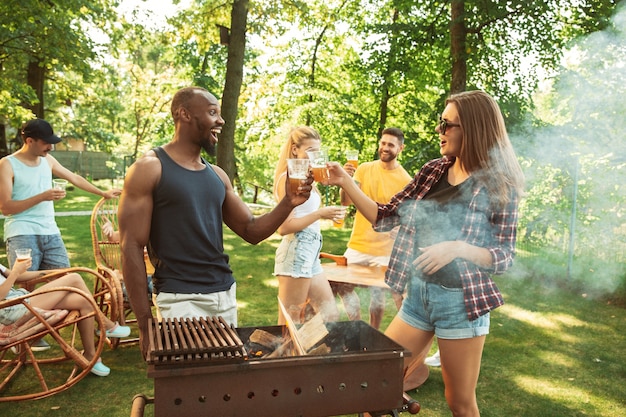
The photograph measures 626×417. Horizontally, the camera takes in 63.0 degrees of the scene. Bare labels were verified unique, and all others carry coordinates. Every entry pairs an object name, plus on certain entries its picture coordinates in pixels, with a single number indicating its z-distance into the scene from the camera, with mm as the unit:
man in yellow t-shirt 4648
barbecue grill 1793
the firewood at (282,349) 2361
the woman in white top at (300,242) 3600
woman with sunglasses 2367
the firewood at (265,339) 2412
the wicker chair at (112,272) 4461
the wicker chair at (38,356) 3578
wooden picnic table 3971
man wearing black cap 4246
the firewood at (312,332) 2267
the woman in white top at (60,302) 3501
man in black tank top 2303
